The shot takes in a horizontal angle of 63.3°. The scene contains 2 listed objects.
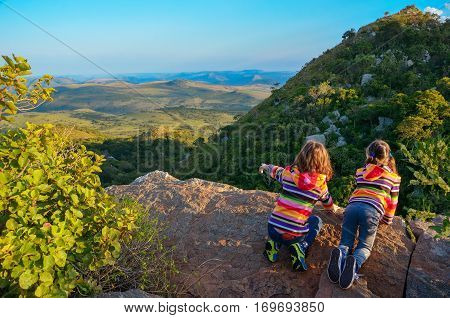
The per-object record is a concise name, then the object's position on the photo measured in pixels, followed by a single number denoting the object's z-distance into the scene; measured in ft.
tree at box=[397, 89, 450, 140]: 55.77
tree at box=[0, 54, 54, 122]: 11.32
